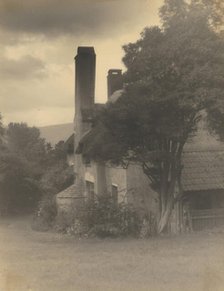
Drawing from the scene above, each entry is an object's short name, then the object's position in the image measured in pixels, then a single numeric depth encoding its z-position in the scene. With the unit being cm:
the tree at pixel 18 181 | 2917
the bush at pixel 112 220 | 1742
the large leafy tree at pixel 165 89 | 1426
